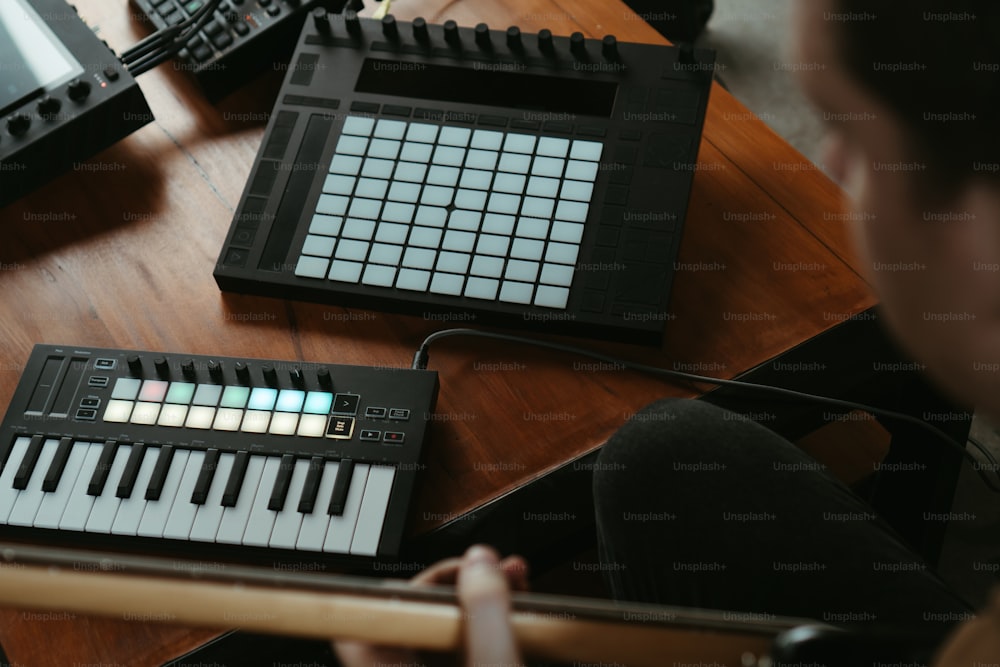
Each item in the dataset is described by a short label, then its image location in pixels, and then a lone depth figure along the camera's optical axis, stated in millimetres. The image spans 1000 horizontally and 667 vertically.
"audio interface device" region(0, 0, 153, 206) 981
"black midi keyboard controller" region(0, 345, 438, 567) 789
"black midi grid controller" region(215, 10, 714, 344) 883
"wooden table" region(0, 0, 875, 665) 853
